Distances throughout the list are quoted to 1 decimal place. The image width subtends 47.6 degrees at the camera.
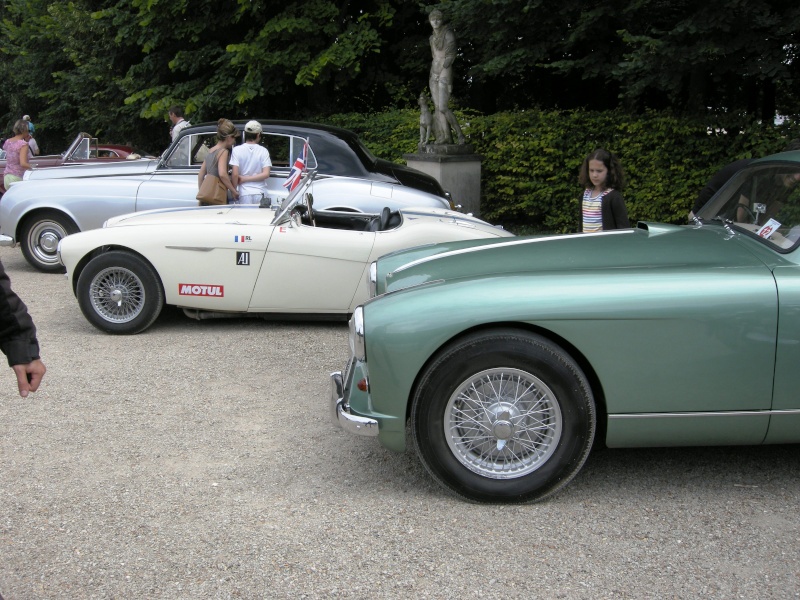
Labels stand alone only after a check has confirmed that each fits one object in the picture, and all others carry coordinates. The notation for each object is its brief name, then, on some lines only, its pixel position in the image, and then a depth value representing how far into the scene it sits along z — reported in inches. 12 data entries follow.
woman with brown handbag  356.2
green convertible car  153.9
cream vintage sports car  273.9
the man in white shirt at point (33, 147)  649.9
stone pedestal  535.2
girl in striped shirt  246.4
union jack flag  293.4
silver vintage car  392.5
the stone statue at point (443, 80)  553.6
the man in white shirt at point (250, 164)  367.2
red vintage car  481.1
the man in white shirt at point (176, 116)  507.8
